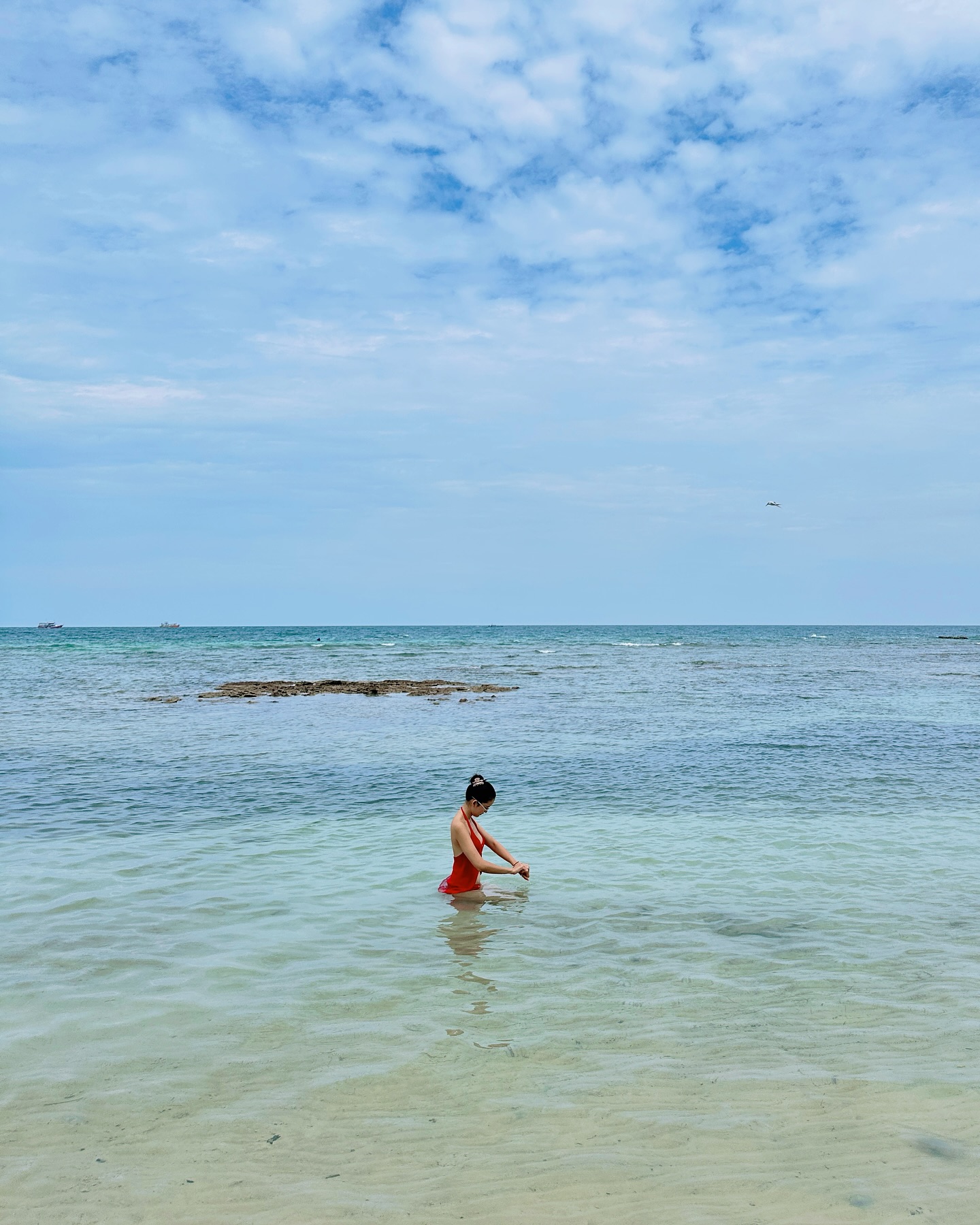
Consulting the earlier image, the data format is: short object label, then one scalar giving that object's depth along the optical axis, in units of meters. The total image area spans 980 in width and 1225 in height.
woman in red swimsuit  9.85
